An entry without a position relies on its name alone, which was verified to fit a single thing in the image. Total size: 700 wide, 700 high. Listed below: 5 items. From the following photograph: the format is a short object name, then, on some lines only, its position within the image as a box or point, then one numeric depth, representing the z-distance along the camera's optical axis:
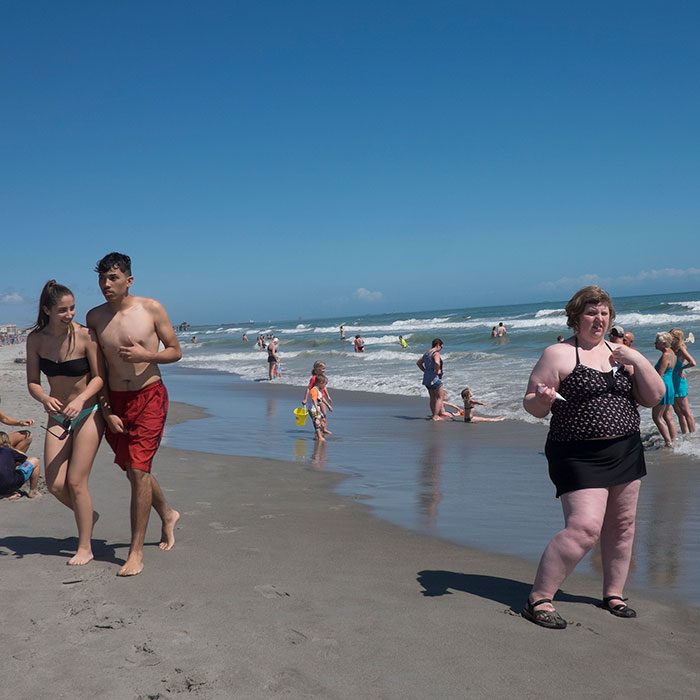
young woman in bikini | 4.54
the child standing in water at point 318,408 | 11.25
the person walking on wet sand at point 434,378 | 13.94
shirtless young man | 4.47
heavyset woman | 3.66
